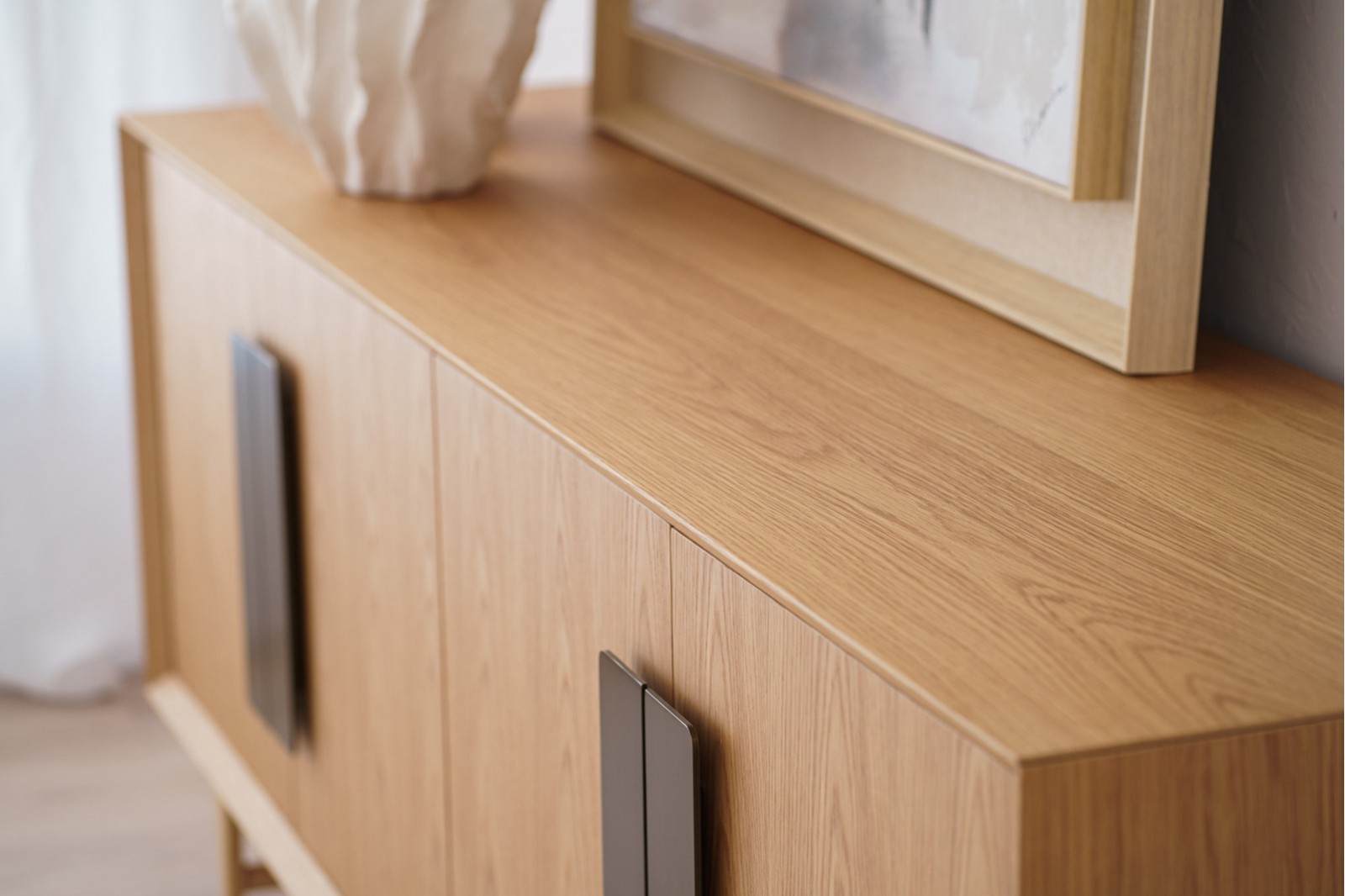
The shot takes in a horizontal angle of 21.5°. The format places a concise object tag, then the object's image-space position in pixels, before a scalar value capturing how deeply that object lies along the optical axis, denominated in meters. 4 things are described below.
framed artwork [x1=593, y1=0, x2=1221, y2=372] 2.56
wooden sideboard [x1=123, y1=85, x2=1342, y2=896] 2.02
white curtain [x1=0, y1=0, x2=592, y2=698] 3.81
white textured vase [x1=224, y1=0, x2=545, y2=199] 2.92
